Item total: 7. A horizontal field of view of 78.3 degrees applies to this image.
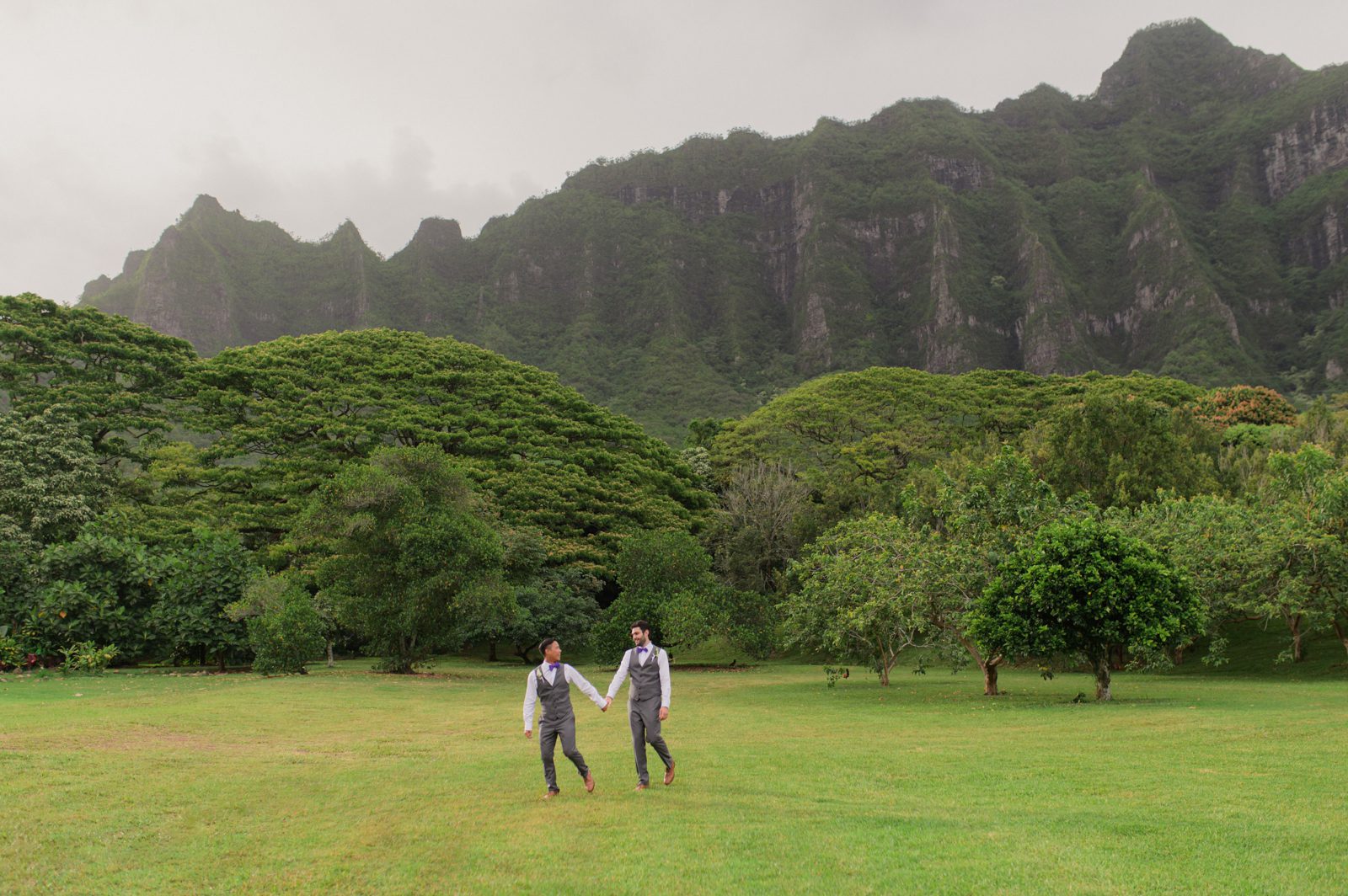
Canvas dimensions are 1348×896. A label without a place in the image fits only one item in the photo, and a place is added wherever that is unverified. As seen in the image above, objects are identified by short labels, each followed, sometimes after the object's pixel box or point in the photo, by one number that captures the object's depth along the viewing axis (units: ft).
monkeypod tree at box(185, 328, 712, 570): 117.29
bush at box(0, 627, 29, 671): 74.84
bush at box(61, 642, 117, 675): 77.51
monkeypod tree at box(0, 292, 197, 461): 114.32
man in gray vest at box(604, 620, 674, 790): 30.07
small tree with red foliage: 176.96
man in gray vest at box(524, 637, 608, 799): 29.19
